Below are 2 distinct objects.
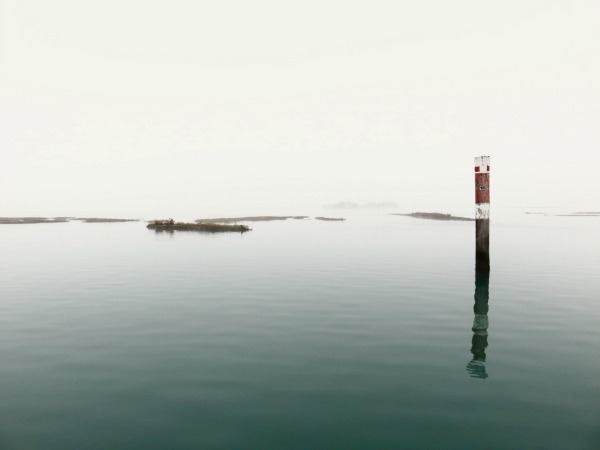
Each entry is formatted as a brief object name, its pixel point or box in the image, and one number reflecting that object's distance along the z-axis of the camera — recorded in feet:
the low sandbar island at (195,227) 240.53
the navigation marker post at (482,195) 66.23
